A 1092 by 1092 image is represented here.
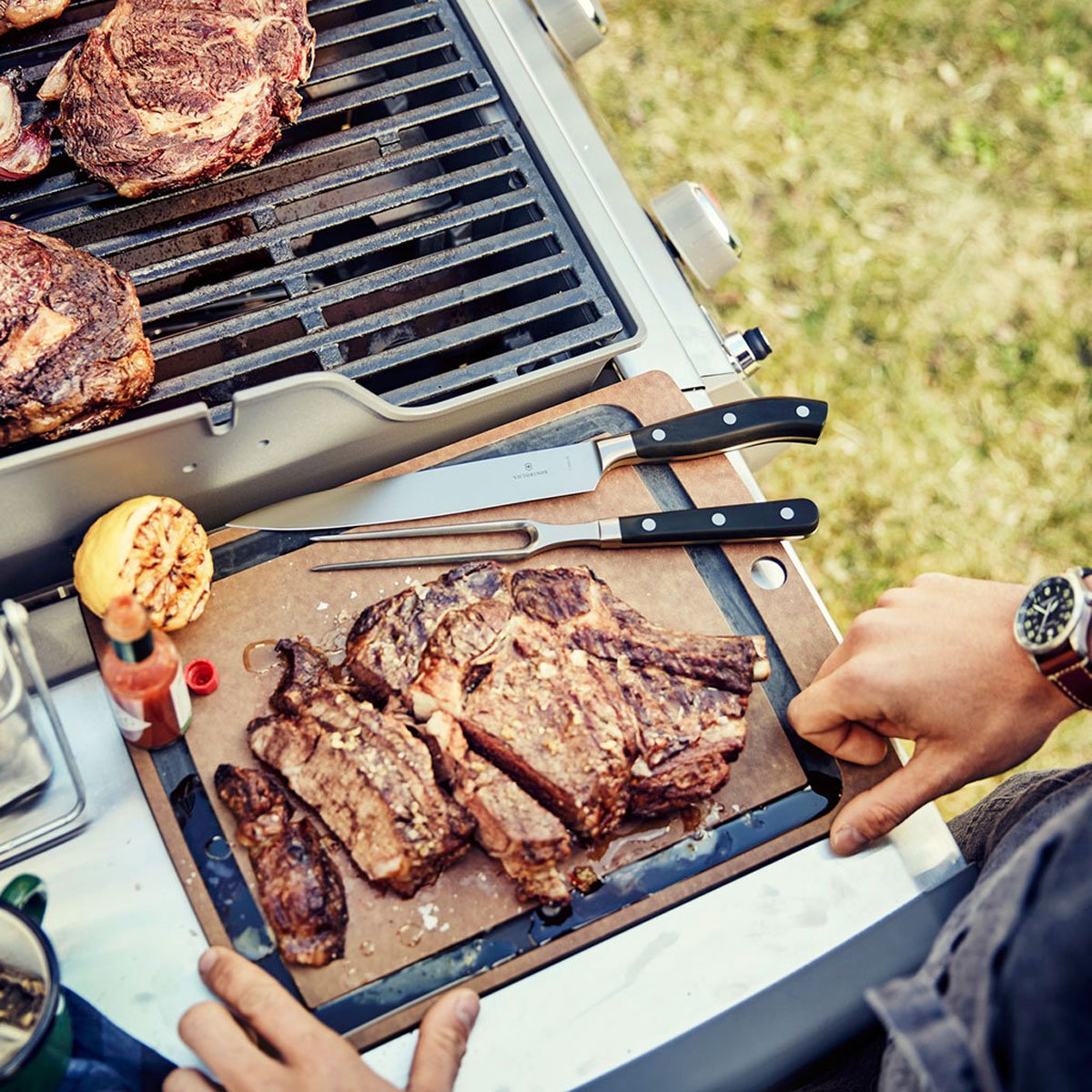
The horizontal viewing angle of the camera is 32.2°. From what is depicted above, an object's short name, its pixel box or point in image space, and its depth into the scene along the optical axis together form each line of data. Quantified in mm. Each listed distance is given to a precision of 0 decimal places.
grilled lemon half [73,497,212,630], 881
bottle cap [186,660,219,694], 915
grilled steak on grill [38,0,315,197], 956
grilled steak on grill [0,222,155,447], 896
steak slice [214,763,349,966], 870
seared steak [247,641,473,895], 881
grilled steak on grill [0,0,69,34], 967
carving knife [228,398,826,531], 960
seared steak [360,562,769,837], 903
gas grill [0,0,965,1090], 873
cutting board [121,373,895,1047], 880
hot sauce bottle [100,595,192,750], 826
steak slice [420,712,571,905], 884
